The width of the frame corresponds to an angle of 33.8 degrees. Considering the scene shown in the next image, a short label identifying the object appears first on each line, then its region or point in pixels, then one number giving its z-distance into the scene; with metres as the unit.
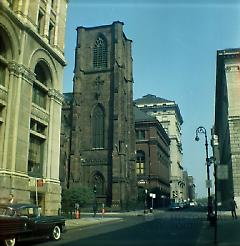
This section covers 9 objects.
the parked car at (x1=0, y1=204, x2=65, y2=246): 13.93
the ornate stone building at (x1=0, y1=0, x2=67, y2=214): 25.77
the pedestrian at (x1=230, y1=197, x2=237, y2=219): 35.02
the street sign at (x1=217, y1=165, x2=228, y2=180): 17.04
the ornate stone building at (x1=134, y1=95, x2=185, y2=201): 130.00
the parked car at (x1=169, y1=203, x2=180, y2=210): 68.54
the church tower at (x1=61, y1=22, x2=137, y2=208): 64.88
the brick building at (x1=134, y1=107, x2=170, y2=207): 83.38
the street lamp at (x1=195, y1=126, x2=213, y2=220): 27.81
